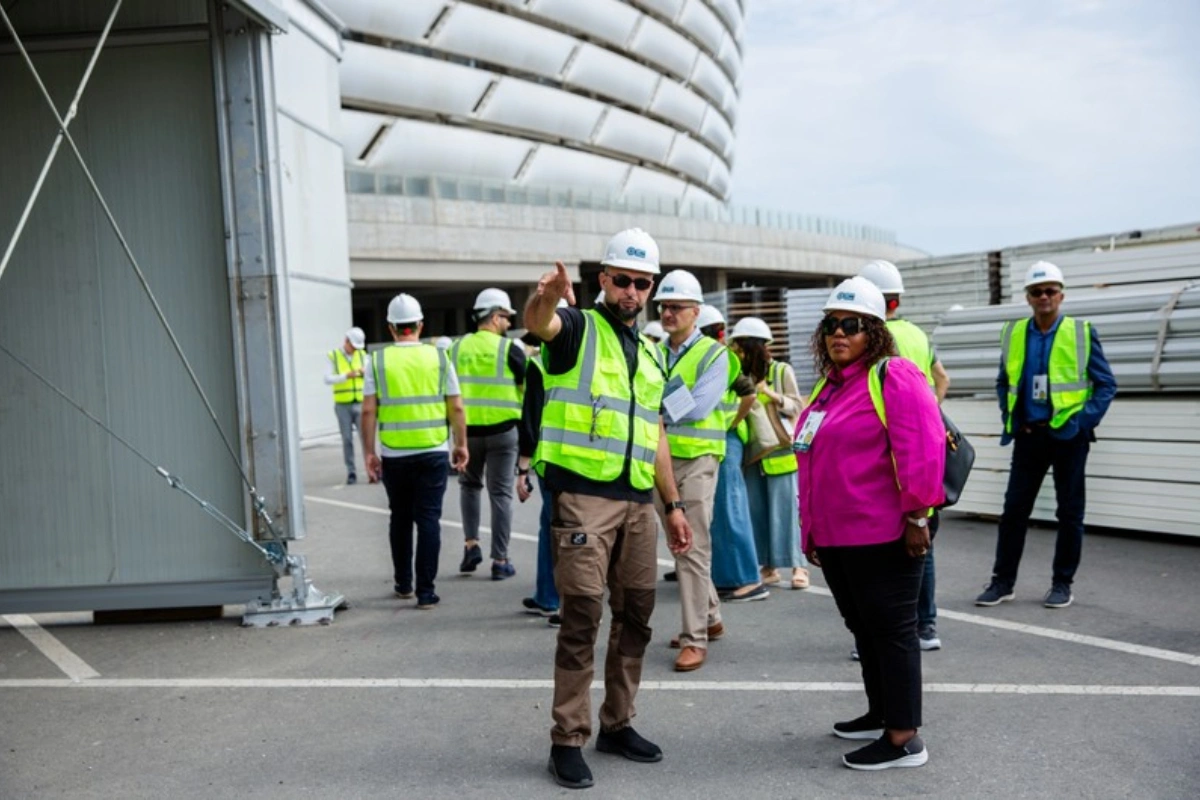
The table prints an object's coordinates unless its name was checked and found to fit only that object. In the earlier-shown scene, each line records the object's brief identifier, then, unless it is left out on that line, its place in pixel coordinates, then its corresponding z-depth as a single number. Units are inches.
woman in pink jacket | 172.2
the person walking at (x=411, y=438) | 301.1
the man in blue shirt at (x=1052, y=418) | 272.5
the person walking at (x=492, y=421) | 337.7
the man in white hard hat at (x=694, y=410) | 243.1
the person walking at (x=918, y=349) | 235.3
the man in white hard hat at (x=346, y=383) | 613.0
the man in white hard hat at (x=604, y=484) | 175.2
